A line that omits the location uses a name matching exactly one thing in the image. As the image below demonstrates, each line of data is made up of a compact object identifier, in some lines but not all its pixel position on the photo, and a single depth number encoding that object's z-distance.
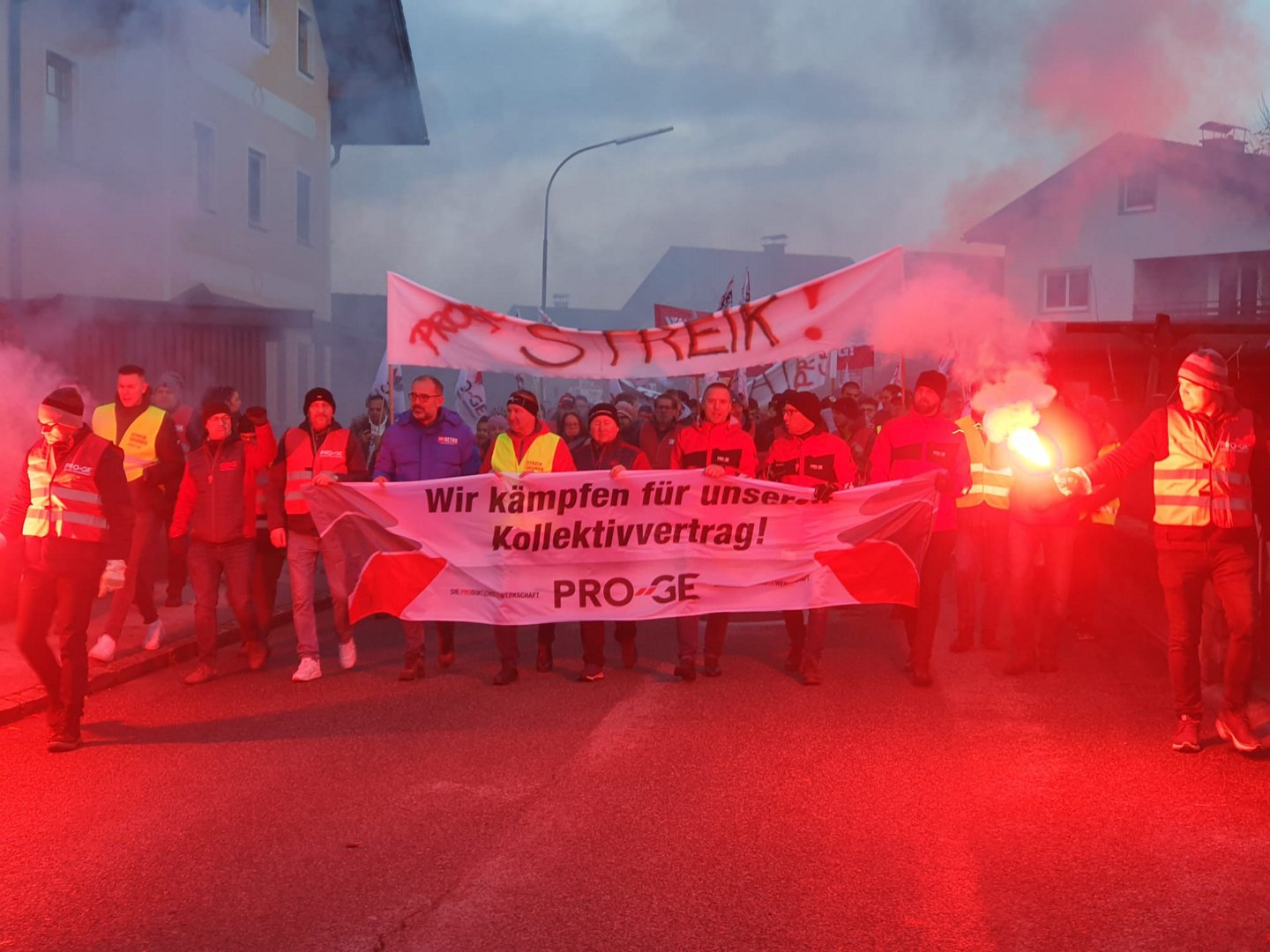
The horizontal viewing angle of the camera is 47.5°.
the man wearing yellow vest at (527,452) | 8.94
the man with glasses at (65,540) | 7.23
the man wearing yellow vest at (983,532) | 10.00
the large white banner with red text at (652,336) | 9.71
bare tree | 24.94
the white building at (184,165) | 15.24
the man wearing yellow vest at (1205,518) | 7.03
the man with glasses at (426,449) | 9.17
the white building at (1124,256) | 38.31
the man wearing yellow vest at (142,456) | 9.63
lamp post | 29.17
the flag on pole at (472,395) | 17.38
